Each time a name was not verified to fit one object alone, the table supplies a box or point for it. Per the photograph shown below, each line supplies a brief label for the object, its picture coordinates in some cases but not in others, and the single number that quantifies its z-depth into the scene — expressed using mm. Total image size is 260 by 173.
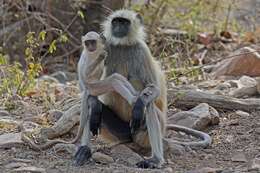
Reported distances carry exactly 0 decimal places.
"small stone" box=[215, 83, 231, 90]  15719
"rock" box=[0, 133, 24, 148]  11352
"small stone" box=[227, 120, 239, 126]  12523
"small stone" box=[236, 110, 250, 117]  12933
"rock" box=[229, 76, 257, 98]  14391
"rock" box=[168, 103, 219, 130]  12352
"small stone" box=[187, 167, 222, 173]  9375
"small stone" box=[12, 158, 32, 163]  10352
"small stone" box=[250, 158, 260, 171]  9366
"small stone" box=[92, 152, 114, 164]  10461
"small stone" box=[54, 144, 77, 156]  11087
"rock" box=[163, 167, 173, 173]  9773
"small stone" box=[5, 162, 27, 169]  9914
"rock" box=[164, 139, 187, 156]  11039
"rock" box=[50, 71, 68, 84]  20208
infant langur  10453
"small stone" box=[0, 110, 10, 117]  14064
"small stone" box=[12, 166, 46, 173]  9523
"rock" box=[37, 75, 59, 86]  18394
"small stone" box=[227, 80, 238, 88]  15836
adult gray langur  10484
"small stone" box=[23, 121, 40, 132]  12480
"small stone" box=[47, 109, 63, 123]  13141
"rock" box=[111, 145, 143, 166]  10562
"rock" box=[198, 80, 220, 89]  16219
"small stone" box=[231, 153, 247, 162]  10416
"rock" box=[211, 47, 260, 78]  17062
